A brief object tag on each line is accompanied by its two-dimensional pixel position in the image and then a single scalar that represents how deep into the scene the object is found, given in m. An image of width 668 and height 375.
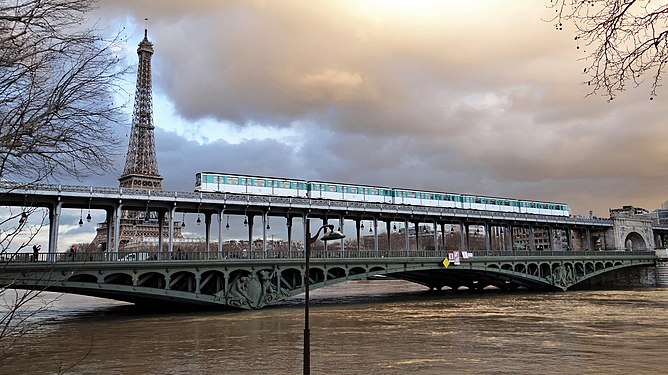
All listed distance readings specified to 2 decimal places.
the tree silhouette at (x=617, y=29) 7.28
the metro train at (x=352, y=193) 60.88
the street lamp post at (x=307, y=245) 15.49
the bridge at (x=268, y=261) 43.72
